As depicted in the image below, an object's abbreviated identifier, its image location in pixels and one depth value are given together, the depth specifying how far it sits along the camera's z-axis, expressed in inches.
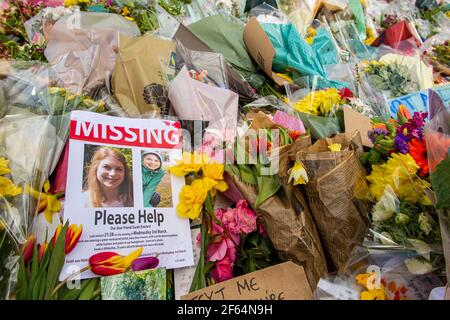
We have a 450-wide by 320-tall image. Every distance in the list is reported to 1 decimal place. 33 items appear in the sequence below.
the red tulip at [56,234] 30.8
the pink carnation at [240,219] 36.5
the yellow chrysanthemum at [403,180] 31.4
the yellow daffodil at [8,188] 30.2
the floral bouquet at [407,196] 29.6
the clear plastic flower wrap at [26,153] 29.1
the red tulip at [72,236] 30.6
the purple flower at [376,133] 38.0
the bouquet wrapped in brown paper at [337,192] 34.6
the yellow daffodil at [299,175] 34.3
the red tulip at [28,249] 29.8
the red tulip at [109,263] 31.2
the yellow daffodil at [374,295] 29.4
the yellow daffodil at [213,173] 36.7
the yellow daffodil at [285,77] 58.6
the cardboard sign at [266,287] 33.7
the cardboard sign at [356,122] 42.9
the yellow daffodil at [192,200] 35.5
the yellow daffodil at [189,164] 37.1
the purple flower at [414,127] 33.6
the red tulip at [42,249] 30.3
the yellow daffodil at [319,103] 47.5
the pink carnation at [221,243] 36.7
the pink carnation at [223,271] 35.8
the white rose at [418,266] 29.3
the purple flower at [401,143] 33.2
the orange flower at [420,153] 31.5
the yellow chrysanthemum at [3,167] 30.5
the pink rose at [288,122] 42.4
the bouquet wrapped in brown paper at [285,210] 35.5
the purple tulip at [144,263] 32.5
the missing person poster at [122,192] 32.3
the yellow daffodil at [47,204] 32.4
